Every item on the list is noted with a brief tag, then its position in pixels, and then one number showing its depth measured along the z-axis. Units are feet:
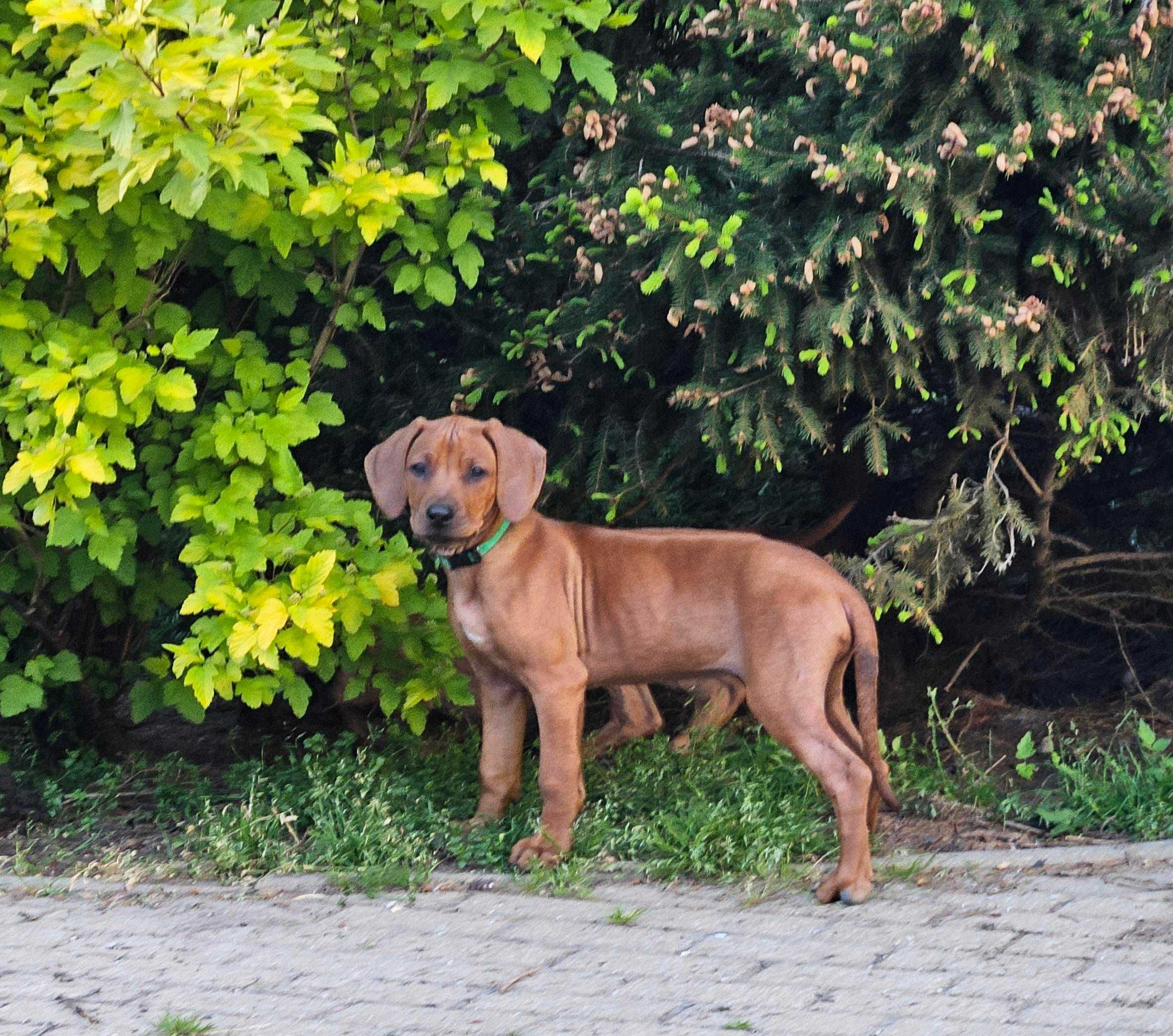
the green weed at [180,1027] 22.88
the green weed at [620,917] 28.89
